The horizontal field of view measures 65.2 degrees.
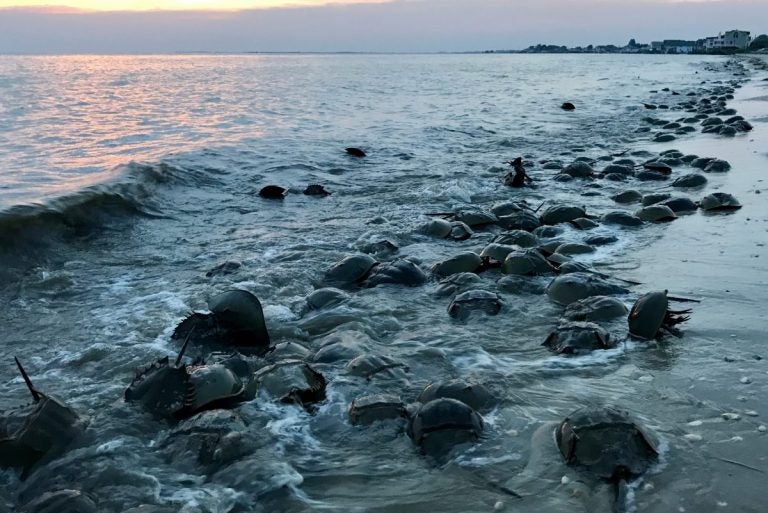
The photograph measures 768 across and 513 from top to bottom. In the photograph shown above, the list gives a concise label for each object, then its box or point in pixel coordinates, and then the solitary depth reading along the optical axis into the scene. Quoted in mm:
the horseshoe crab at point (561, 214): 7133
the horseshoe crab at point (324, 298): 4863
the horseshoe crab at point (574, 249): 5953
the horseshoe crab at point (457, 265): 5516
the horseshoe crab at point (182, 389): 3252
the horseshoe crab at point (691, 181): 8570
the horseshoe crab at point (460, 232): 6781
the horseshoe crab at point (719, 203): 7141
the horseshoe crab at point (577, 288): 4719
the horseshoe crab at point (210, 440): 2896
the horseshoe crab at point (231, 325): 4156
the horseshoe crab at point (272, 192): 9484
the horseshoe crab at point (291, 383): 3391
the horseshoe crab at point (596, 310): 4324
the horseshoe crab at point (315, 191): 9604
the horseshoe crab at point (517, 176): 9500
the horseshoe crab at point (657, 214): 6902
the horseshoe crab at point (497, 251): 5641
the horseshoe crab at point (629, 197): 8117
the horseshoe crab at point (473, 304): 4633
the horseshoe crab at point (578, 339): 3891
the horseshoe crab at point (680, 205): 7223
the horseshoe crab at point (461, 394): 3236
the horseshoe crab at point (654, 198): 7500
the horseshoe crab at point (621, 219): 6848
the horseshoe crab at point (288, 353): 3934
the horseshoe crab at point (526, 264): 5324
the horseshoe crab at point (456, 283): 5098
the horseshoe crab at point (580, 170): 10011
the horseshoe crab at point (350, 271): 5430
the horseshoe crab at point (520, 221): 6938
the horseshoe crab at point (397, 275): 5344
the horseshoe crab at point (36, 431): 2873
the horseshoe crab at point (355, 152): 13000
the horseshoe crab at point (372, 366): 3664
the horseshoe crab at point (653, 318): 4000
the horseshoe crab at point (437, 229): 6887
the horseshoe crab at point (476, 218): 7125
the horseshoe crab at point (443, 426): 2916
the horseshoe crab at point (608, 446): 2641
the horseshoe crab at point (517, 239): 6120
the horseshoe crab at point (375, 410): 3166
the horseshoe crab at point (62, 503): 2457
